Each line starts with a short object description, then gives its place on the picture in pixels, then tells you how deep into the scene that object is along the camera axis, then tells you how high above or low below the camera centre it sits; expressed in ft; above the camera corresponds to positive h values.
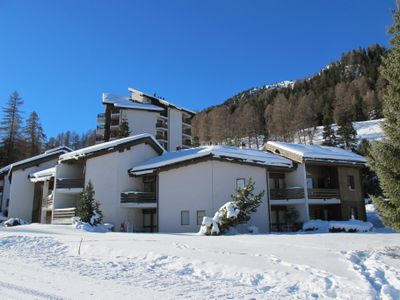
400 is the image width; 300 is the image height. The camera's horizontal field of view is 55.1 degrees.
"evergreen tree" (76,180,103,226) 84.48 +2.80
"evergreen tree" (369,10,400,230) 46.24 +8.20
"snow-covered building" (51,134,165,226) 97.60 +10.65
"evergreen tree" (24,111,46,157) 203.92 +47.14
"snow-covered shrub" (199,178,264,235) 73.92 +1.19
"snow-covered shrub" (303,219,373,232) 84.74 -1.53
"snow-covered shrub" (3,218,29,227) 99.91 +0.14
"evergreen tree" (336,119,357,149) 208.85 +45.40
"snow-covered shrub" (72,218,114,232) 79.71 -0.99
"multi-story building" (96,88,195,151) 193.16 +53.77
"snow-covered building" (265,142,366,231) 97.35 +8.54
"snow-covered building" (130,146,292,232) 91.30 +9.07
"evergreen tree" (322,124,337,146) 213.25 +46.23
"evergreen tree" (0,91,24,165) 183.83 +44.19
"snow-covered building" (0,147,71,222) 126.00 +10.63
